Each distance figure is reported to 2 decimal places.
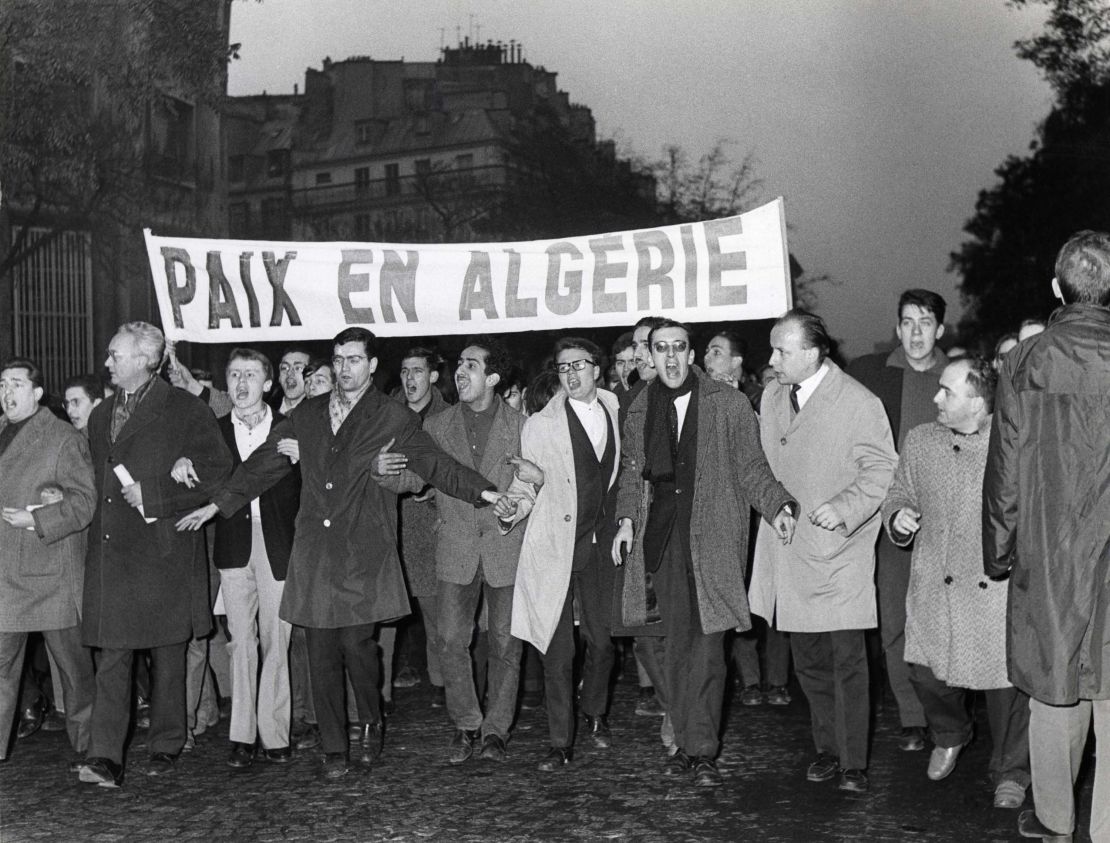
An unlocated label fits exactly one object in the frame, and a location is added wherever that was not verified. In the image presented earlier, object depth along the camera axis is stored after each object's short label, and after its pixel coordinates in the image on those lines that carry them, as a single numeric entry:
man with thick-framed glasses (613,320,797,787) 7.37
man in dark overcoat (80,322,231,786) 7.71
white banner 9.95
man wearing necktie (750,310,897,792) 7.11
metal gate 27.86
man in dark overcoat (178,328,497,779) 7.74
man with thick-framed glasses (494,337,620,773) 7.86
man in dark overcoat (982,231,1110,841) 5.30
